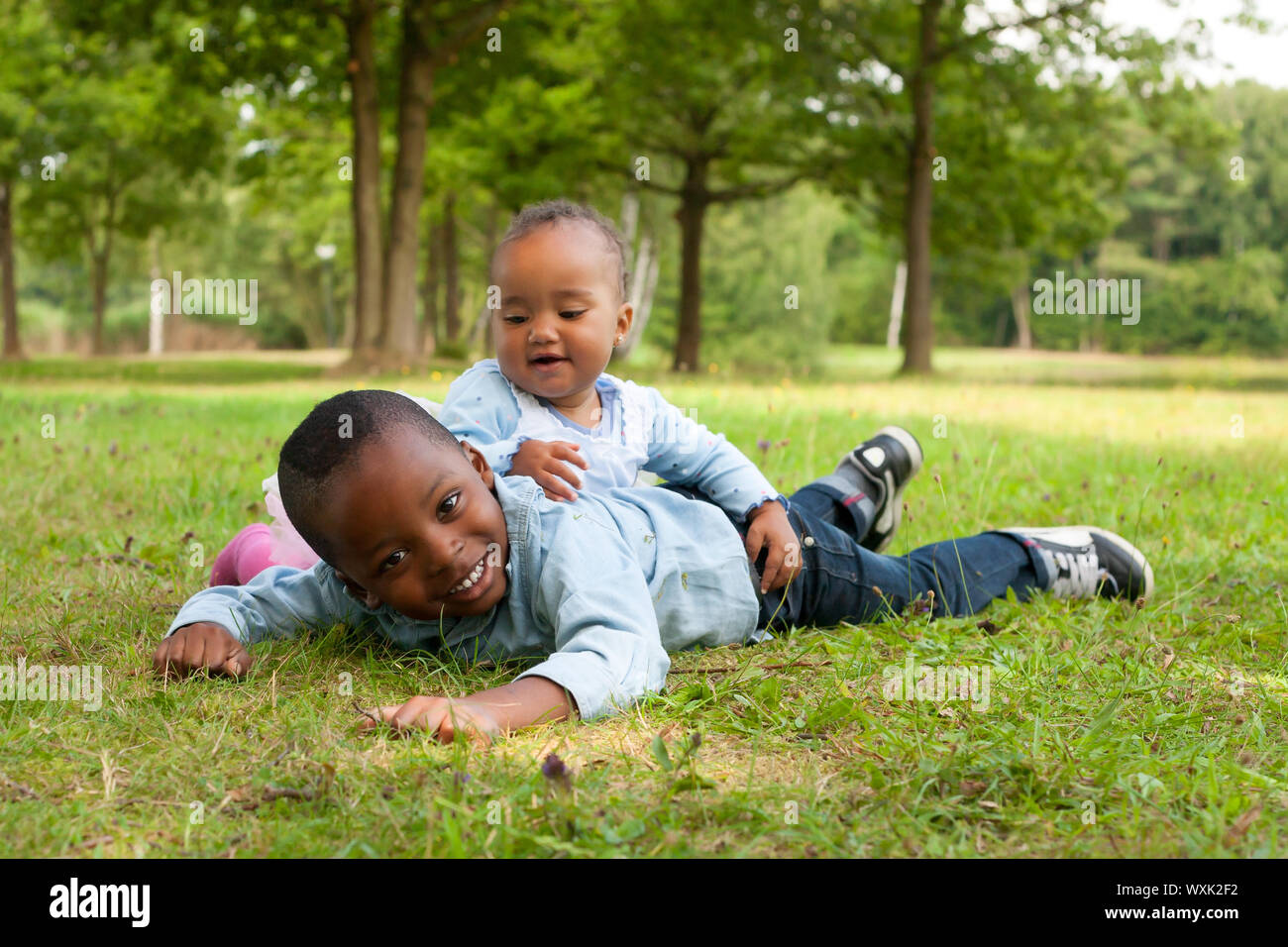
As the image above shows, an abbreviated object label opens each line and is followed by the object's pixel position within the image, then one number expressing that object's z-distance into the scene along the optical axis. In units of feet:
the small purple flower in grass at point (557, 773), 6.48
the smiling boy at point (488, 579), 8.25
